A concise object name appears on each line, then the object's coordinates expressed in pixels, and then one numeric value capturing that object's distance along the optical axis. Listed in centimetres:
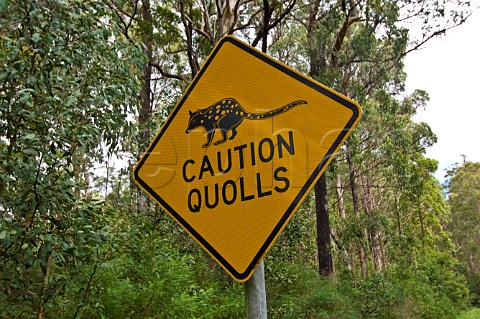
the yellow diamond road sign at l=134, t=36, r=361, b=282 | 166
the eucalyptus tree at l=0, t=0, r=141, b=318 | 289
